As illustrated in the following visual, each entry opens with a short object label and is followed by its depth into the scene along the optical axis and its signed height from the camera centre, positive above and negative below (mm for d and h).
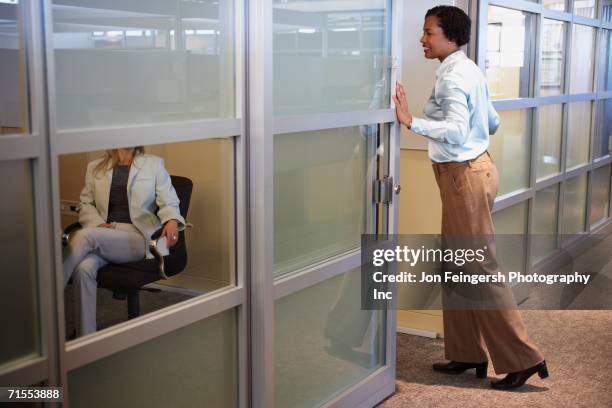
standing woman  3354 -283
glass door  2648 -391
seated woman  2098 -367
